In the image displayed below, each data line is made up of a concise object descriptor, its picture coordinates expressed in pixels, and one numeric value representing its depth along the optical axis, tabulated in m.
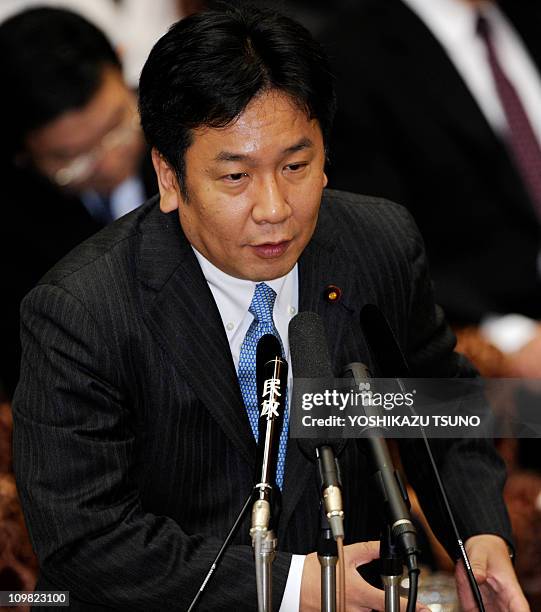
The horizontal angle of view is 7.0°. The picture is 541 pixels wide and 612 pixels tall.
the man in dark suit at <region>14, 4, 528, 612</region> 4.32
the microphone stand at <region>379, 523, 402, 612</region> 4.11
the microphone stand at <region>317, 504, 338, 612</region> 4.09
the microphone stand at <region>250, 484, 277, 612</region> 4.05
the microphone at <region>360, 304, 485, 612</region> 4.19
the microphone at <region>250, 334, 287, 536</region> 4.06
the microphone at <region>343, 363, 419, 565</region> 4.07
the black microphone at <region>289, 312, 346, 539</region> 4.07
